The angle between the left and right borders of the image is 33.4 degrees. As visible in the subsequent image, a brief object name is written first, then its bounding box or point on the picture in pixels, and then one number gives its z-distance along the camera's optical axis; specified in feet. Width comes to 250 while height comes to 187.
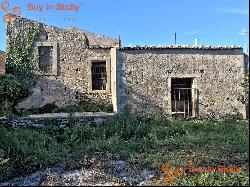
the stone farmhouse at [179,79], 56.49
